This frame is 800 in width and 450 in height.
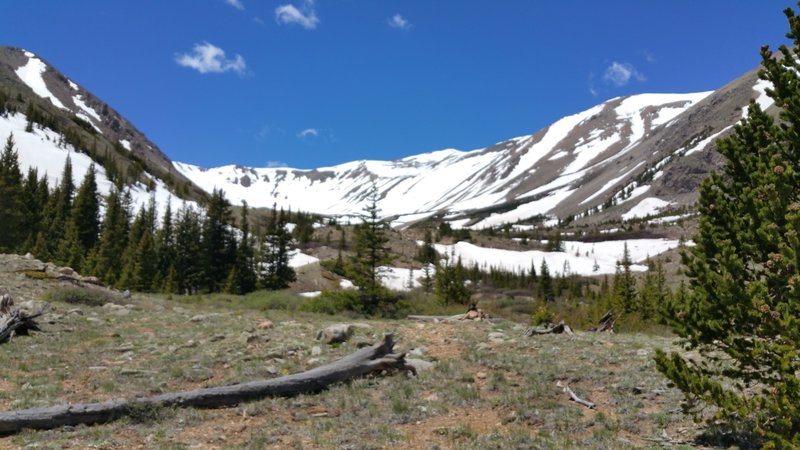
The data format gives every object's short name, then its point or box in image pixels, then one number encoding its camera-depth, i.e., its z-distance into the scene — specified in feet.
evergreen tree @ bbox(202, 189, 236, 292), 207.10
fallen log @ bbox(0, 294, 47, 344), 57.31
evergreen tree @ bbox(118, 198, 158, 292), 185.16
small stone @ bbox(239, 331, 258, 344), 57.93
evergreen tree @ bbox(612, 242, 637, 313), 142.00
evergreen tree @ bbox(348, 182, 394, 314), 110.83
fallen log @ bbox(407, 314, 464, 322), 81.93
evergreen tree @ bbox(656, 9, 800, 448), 19.90
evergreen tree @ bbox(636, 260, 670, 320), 133.39
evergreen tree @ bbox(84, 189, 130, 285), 184.63
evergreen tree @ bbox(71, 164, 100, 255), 232.32
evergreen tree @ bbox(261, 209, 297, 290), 203.10
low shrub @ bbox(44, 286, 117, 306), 86.46
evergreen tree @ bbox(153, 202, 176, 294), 196.03
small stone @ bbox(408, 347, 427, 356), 53.69
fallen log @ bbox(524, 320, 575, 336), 65.15
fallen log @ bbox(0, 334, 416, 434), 33.81
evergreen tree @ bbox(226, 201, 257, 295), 196.13
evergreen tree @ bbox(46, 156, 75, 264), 218.59
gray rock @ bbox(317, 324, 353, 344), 57.47
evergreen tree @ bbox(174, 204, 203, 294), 210.38
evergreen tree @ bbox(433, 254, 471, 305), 161.99
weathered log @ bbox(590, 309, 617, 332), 82.17
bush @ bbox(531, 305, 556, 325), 84.57
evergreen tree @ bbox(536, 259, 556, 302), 238.64
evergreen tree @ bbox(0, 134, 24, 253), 173.17
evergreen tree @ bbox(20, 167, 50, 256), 204.54
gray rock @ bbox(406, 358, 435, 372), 48.29
